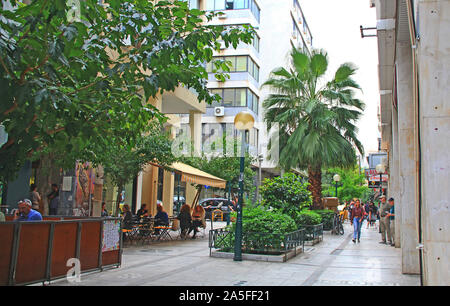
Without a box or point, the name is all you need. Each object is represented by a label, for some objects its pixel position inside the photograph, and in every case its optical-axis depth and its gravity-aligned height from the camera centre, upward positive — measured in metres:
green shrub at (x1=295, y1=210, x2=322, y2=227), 16.77 -0.70
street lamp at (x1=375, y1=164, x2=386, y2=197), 25.11 +2.09
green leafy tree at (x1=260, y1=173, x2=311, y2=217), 15.17 +0.20
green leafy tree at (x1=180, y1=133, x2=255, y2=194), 32.06 +2.87
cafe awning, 16.09 +0.87
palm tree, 21.11 +4.51
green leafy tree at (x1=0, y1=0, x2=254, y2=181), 5.20 +1.89
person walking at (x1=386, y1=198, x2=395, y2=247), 15.76 -0.69
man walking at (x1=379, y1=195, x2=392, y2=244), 16.42 -0.77
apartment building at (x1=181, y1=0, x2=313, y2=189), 39.72 +13.45
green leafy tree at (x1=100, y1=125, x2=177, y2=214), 14.02 +1.34
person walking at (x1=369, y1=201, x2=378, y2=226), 32.06 -0.85
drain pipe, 5.42 +1.38
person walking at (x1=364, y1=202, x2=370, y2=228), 30.26 -0.47
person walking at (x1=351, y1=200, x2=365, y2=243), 17.22 -0.61
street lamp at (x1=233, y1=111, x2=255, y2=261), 10.79 +0.48
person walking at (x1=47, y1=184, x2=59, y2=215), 14.34 -0.20
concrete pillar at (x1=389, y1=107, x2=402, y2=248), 11.41 +1.06
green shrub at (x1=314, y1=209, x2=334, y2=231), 22.17 -0.88
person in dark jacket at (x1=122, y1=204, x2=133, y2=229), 14.05 -0.78
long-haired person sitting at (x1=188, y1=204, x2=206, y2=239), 17.53 -0.85
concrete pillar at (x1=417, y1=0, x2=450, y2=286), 4.66 +0.81
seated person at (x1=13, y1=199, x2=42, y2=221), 8.12 -0.38
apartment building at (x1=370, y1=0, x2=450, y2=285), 4.68 +0.85
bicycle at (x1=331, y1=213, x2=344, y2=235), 21.63 -1.30
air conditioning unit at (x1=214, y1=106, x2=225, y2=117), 39.75 +8.33
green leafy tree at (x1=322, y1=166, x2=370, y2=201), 51.78 +1.89
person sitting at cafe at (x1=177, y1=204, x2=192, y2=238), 16.86 -0.86
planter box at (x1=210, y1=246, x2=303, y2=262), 10.75 -1.50
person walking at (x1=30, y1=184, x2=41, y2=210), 12.83 -0.16
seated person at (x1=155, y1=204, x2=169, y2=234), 15.52 -0.78
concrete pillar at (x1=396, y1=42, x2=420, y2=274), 9.13 +1.08
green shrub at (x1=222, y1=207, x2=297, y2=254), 11.48 -0.91
